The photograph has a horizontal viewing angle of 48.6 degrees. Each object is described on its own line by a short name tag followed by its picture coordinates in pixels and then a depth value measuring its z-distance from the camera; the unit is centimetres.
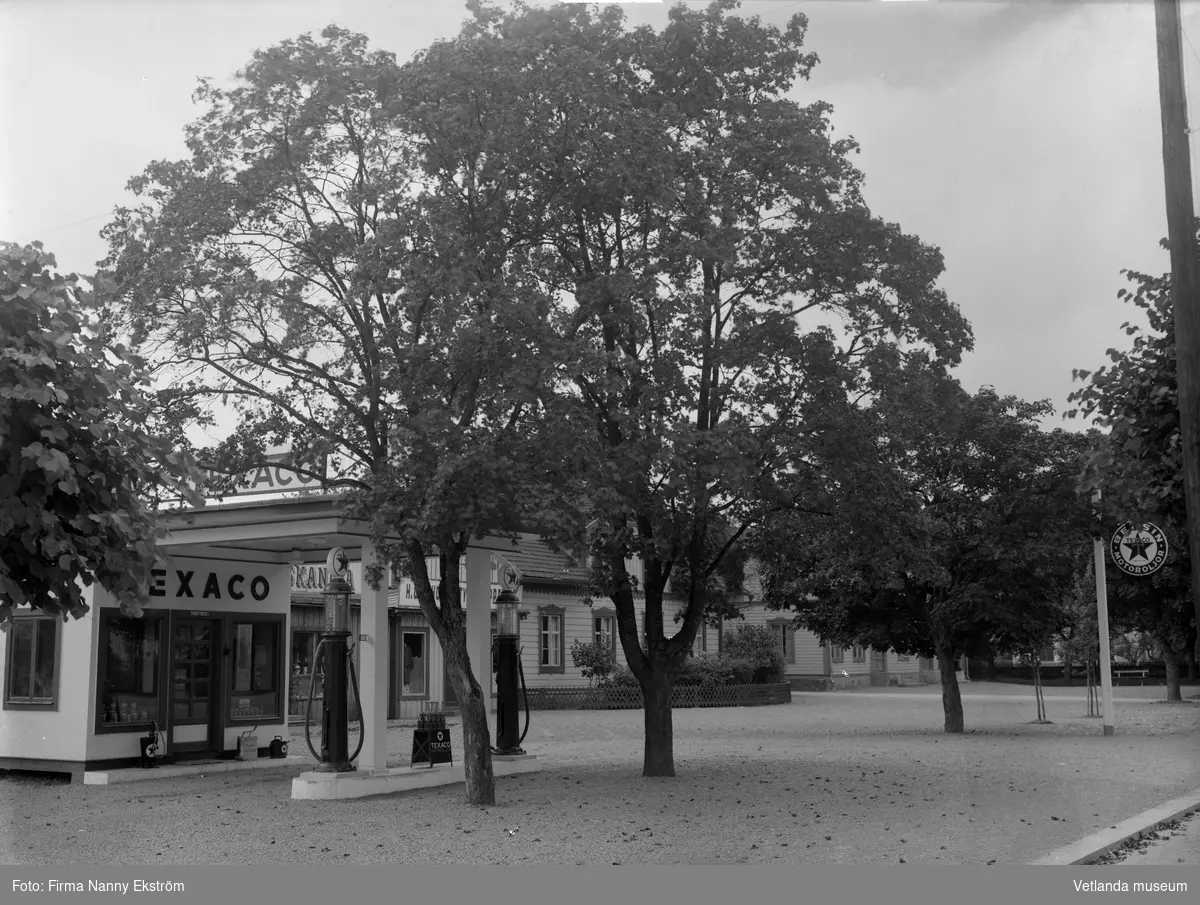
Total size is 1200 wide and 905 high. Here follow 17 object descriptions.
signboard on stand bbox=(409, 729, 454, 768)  1709
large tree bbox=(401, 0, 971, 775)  1395
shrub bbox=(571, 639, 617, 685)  4112
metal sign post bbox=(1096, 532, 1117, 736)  2491
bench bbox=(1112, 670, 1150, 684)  6359
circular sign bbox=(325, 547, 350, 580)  1645
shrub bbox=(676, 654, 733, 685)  4228
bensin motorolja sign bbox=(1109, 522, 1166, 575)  1368
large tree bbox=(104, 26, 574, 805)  1315
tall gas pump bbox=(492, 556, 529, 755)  1872
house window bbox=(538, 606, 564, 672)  4378
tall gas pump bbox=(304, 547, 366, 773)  1560
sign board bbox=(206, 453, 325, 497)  1688
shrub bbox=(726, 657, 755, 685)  4419
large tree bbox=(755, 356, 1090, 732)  2495
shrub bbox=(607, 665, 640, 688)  4091
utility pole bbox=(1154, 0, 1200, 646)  866
